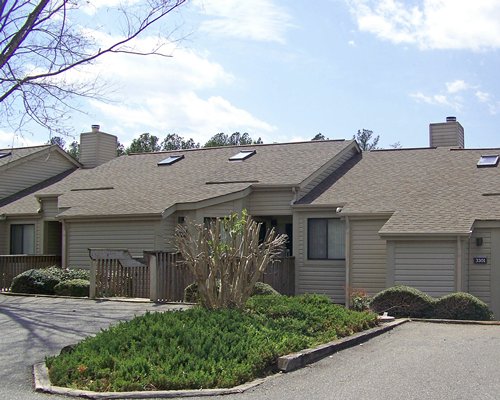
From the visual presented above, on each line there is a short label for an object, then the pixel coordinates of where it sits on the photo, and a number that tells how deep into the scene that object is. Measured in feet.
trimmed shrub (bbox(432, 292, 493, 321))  49.62
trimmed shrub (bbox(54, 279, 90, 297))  64.39
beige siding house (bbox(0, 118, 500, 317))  58.75
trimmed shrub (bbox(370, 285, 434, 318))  50.70
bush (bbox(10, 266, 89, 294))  66.74
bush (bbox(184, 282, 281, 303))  54.80
